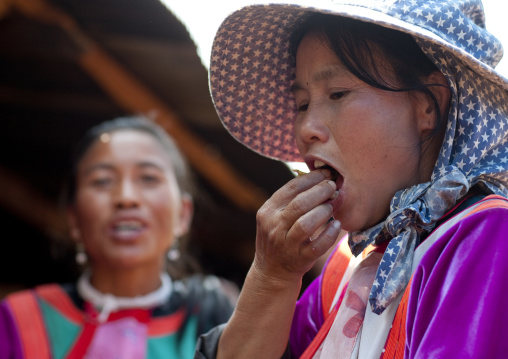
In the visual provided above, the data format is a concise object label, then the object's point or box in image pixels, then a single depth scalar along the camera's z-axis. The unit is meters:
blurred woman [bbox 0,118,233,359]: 3.05
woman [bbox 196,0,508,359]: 1.41
